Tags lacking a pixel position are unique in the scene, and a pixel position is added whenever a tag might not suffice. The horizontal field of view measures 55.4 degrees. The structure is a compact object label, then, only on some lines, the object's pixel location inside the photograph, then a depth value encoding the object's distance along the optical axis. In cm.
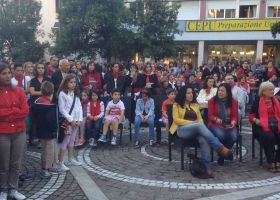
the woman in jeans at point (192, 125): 465
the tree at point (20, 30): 1770
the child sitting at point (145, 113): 613
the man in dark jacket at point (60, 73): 602
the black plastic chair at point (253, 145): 493
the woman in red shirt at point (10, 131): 356
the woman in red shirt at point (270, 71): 933
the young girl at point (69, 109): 473
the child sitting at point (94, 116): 611
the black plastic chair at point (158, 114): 625
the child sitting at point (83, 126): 597
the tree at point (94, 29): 1356
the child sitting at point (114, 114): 606
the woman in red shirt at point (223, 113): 508
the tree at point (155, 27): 1553
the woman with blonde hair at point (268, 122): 481
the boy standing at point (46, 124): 430
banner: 2174
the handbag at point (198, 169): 456
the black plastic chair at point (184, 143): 479
